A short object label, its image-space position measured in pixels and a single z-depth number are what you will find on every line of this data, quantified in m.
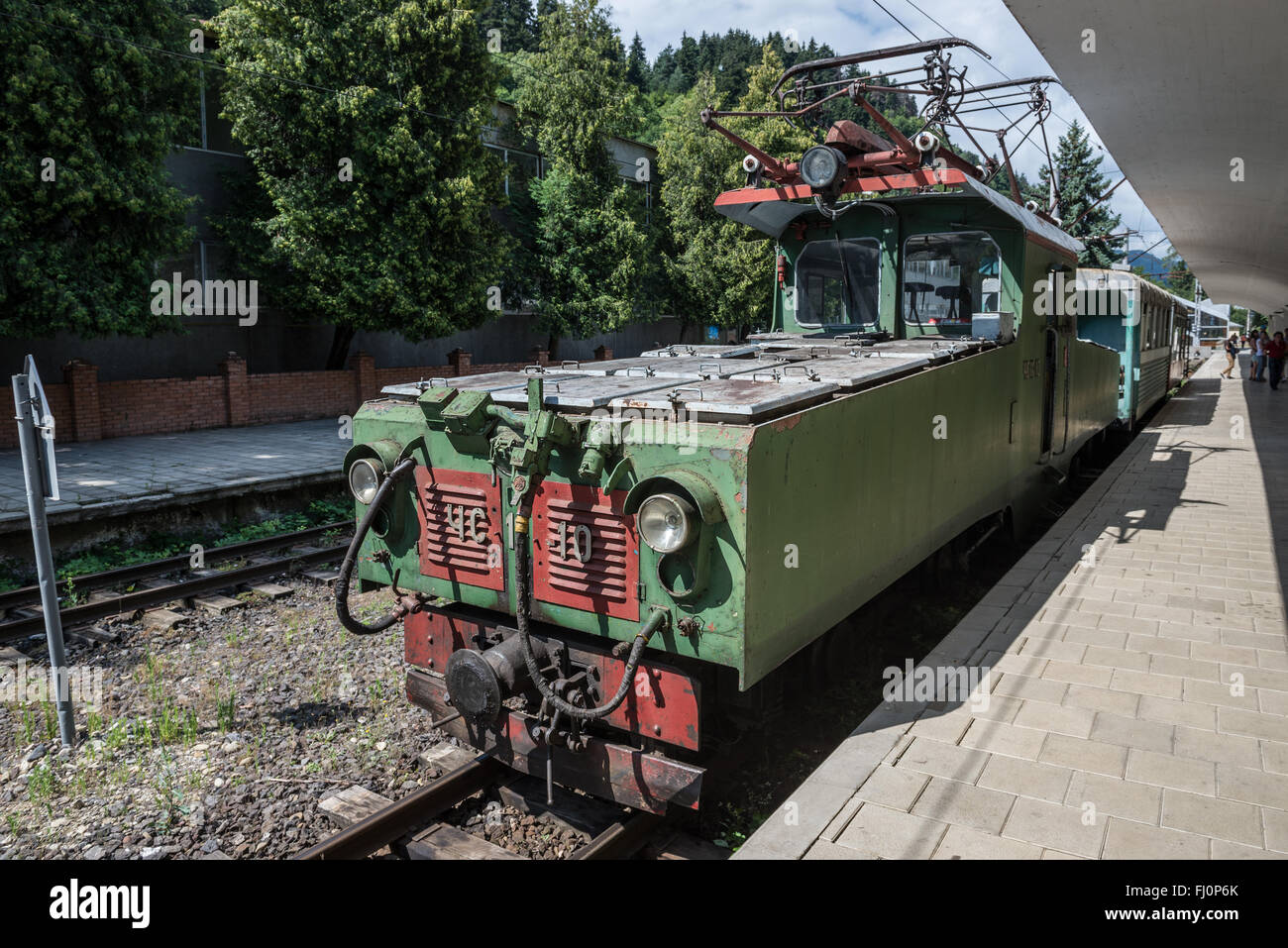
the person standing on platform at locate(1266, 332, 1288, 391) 28.02
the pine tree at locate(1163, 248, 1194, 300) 105.38
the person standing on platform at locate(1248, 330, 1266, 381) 32.00
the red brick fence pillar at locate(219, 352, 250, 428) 17.41
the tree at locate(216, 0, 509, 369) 16.91
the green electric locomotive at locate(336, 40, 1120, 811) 3.70
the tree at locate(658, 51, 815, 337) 27.88
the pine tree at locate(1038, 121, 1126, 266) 43.69
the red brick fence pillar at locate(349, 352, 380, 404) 20.05
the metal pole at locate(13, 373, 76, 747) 5.07
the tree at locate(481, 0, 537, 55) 58.43
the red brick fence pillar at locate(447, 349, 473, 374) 22.09
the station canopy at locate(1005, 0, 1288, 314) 6.82
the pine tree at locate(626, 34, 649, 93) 71.88
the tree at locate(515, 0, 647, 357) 23.50
